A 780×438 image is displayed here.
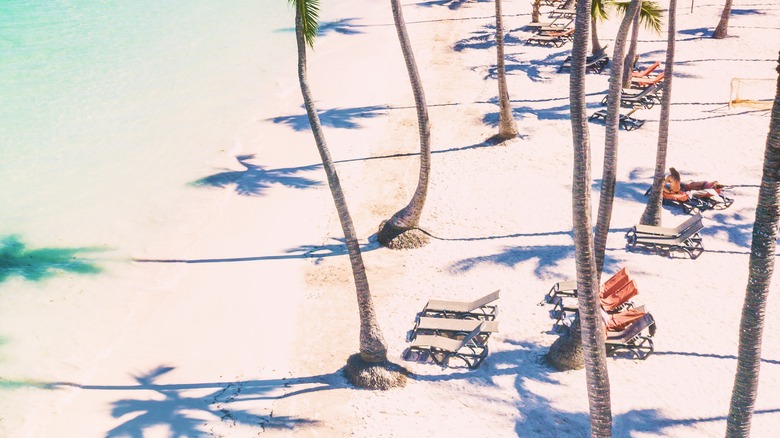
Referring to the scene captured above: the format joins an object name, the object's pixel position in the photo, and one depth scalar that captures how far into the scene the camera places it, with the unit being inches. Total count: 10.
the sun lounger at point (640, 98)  807.7
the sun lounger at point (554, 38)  1119.6
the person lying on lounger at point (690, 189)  620.1
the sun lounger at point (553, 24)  1163.3
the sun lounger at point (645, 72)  863.7
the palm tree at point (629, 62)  772.6
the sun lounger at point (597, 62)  963.3
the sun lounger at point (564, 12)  1174.6
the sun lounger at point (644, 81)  848.3
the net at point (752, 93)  810.2
